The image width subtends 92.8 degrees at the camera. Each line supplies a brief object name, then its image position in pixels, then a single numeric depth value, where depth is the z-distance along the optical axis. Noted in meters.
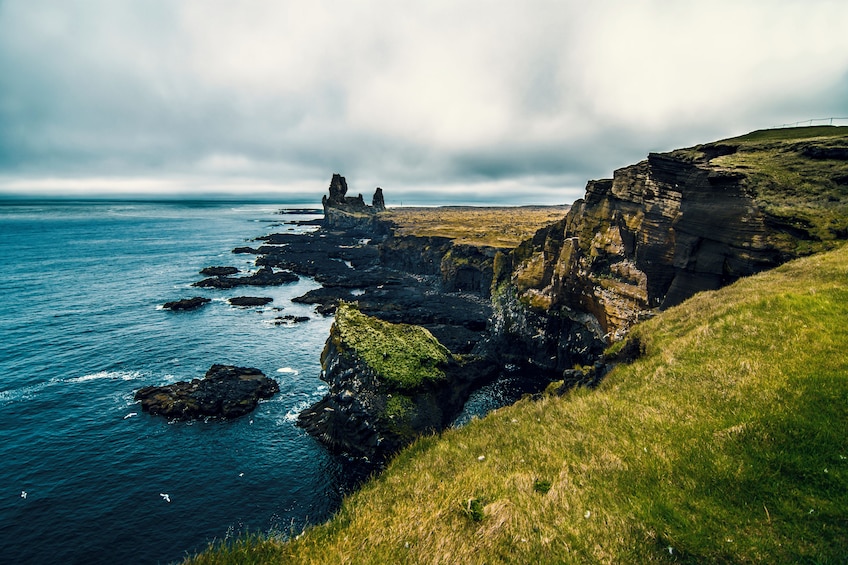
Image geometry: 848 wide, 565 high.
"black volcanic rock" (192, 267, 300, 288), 92.69
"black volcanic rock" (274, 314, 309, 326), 68.19
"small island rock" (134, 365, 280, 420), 39.66
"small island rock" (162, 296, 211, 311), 73.38
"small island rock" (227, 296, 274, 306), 78.69
